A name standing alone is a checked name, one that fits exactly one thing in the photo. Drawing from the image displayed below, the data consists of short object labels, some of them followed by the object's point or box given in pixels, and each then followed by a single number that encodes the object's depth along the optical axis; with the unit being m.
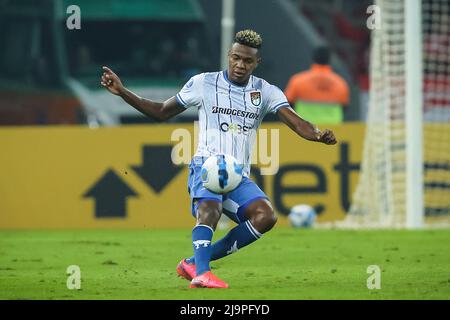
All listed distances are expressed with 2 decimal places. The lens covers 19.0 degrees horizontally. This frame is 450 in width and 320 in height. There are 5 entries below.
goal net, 15.73
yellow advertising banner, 16.38
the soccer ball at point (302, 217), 15.79
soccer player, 9.16
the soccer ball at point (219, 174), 9.05
